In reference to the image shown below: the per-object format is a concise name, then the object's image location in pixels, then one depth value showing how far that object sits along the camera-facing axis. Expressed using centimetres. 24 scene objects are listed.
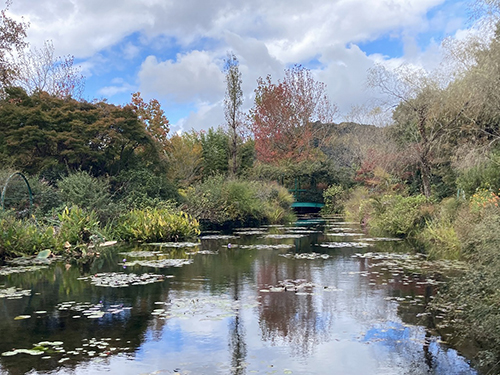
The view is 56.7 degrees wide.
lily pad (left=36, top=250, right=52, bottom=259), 1085
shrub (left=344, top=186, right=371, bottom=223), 2459
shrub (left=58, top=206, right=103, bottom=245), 1258
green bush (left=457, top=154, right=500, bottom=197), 1331
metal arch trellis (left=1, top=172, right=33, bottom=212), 1430
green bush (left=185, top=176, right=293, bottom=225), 2162
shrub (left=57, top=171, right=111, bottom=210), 1577
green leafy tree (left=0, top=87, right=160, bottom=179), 1864
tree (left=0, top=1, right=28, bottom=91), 2350
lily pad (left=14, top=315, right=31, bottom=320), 612
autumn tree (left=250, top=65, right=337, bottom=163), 3991
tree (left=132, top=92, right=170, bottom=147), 3388
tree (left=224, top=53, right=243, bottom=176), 3069
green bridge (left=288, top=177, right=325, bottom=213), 3733
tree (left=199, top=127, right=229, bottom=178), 3522
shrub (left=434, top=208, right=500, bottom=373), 449
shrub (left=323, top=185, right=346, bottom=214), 3544
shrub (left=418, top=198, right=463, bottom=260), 1191
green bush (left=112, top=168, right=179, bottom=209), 1873
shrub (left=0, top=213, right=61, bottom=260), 1090
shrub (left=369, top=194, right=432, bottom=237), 1641
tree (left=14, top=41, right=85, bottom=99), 3200
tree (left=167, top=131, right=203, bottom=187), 3142
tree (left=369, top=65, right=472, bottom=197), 1628
